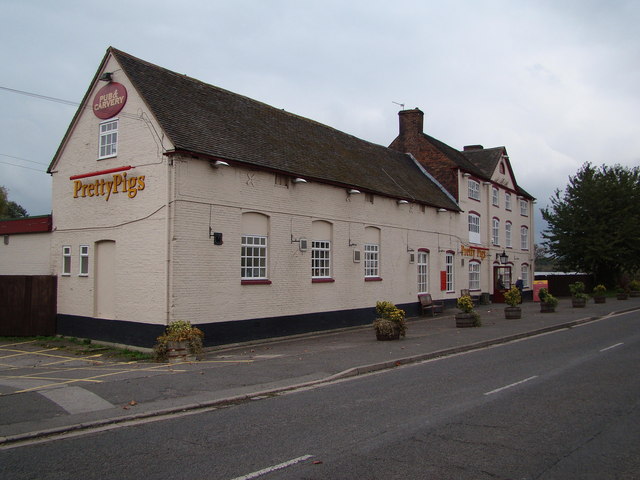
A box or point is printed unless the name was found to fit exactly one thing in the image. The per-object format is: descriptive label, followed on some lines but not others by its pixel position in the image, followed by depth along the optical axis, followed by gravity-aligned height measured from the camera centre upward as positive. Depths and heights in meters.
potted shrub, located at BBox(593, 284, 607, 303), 34.06 -0.77
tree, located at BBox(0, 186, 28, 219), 53.79 +8.59
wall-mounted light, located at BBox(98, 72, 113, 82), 17.09 +6.26
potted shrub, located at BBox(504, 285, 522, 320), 24.16 -0.94
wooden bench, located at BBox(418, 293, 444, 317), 26.27 -1.04
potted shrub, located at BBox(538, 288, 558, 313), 27.33 -1.05
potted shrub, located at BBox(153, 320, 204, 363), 13.63 -1.49
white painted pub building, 15.37 +2.05
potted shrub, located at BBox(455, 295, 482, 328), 20.86 -1.24
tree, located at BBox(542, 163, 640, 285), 43.31 +4.76
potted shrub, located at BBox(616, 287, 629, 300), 37.22 -0.84
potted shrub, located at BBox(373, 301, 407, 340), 17.02 -1.27
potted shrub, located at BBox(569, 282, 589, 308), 30.67 -0.79
